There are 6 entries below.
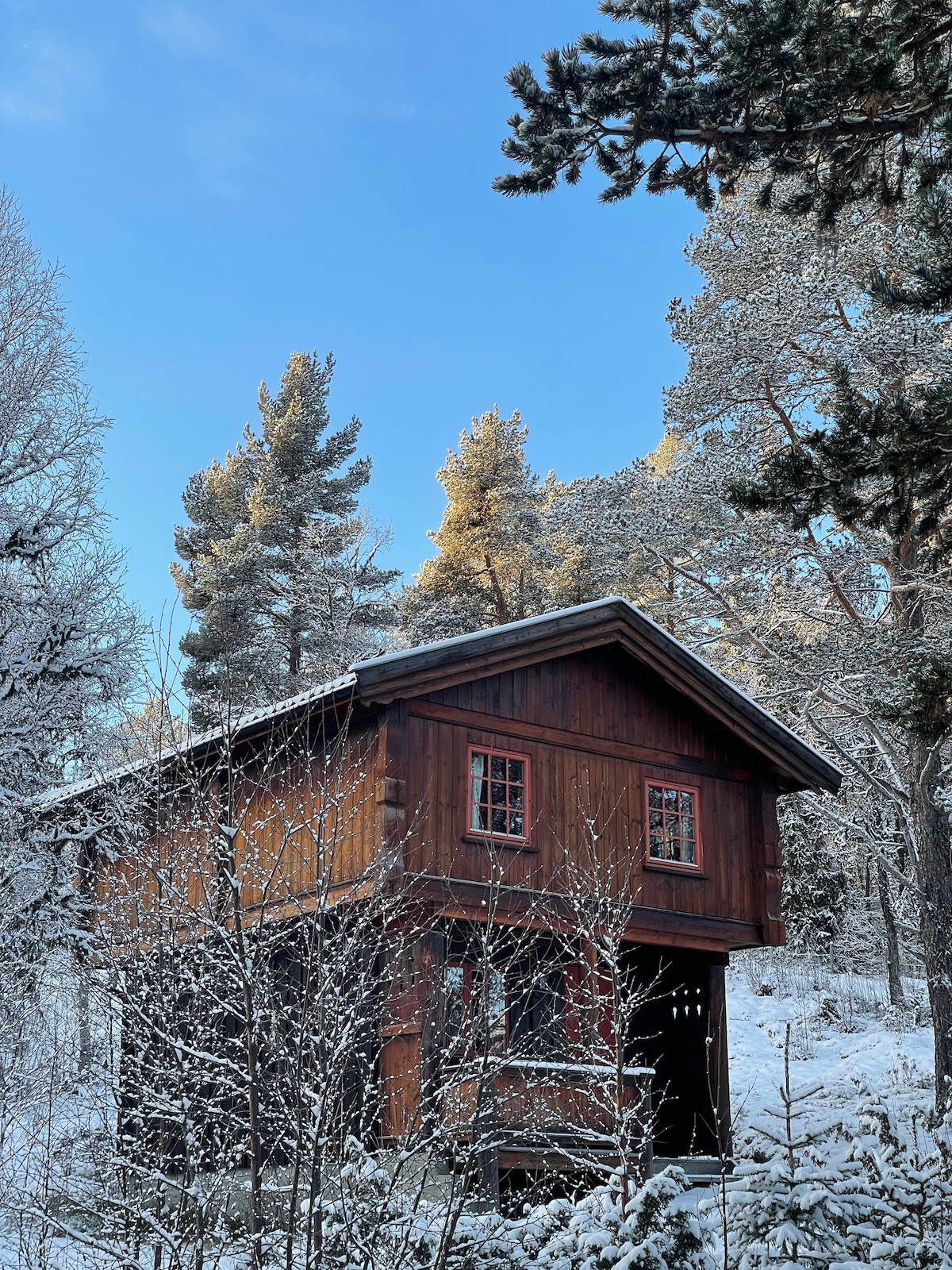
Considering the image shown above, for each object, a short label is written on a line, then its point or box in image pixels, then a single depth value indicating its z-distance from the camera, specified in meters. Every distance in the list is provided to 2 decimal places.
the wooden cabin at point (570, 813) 14.86
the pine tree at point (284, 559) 31.34
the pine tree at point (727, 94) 7.52
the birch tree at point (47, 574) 15.54
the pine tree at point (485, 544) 36.47
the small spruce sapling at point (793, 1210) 7.18
